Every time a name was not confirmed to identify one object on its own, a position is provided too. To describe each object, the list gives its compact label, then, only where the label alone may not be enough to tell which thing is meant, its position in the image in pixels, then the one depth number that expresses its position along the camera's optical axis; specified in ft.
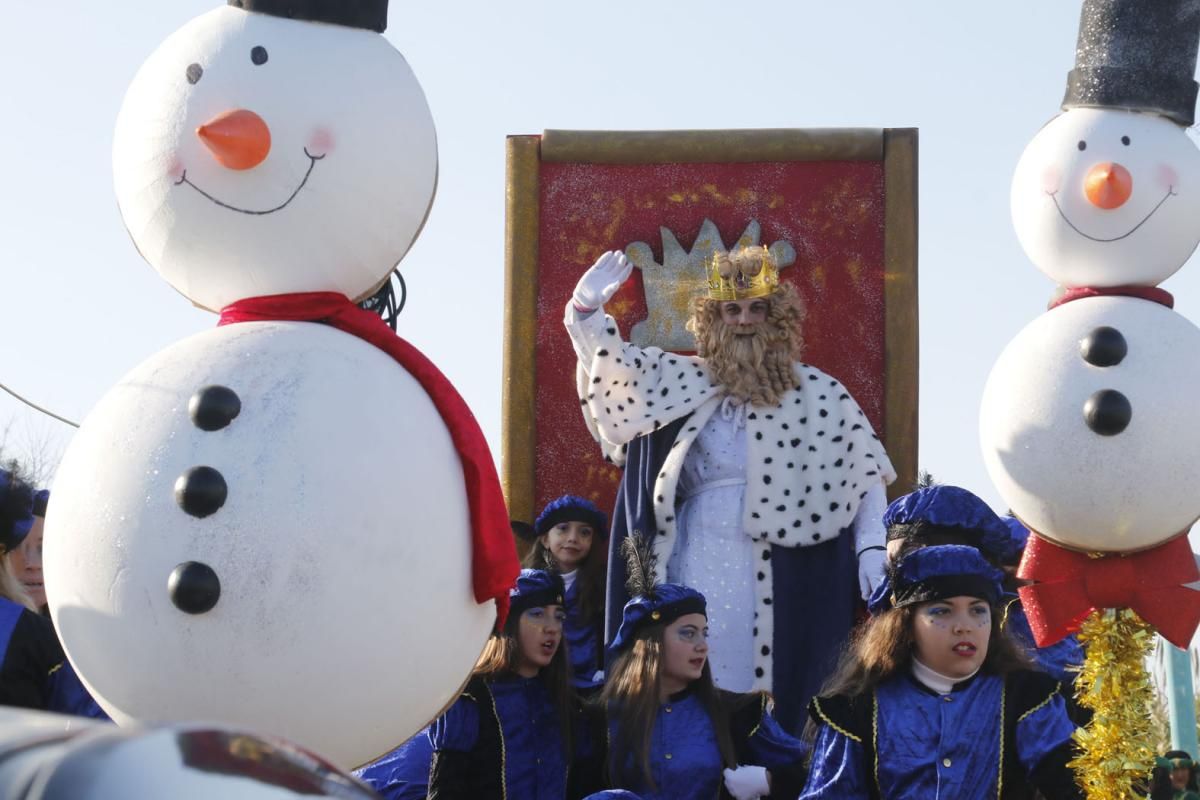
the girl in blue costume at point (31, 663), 29.09
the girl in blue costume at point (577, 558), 38.75
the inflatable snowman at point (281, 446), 19.94
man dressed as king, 36.59
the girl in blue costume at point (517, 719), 31.16
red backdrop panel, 42.09
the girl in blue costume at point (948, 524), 32.22
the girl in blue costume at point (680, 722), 30.58
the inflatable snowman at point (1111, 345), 25.66
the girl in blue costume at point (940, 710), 26.33
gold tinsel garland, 25.18
